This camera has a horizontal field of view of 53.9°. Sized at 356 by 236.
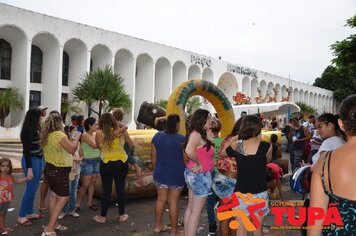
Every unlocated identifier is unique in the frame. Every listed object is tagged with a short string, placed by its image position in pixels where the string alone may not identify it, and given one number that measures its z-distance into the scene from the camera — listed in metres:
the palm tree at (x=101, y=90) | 20.85
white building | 19.89
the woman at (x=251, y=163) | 3.40
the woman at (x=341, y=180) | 1.72
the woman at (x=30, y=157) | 4.99
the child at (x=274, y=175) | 5.84
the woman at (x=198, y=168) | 4.14
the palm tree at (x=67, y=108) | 22.02
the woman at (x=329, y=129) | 4.06
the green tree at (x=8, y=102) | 18.33
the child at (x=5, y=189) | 4.64
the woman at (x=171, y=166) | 4.56
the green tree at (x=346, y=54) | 16.50
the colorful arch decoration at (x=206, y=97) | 7.49
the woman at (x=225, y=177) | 4.01
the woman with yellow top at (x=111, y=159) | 5.11
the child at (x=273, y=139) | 7.96
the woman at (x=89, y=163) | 5.66
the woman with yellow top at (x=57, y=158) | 4.55
